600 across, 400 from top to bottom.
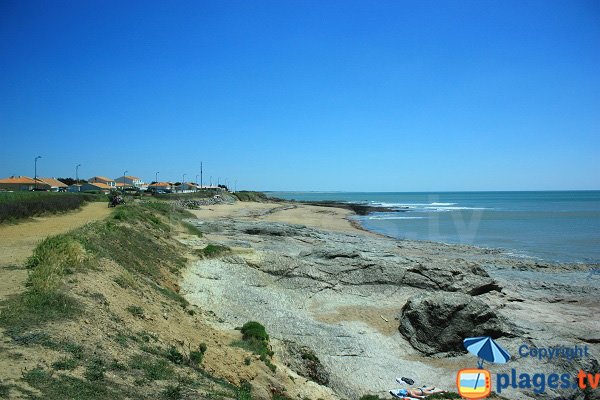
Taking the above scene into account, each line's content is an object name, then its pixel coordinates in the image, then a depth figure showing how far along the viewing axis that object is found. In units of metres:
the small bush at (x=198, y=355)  10.15
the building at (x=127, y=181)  117.79
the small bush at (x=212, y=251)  27.22
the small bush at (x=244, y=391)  8.69
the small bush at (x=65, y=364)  7.15
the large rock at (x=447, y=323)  16.33
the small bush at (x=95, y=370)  7.17
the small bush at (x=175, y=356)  9.48
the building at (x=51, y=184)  82.06
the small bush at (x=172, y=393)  7.34
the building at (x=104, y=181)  109.56
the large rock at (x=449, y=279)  22.25
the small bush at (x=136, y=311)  11.50
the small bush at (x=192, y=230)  36.00
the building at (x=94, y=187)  92.81
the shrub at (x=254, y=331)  14.07
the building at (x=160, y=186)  124.18
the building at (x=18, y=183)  76.51
